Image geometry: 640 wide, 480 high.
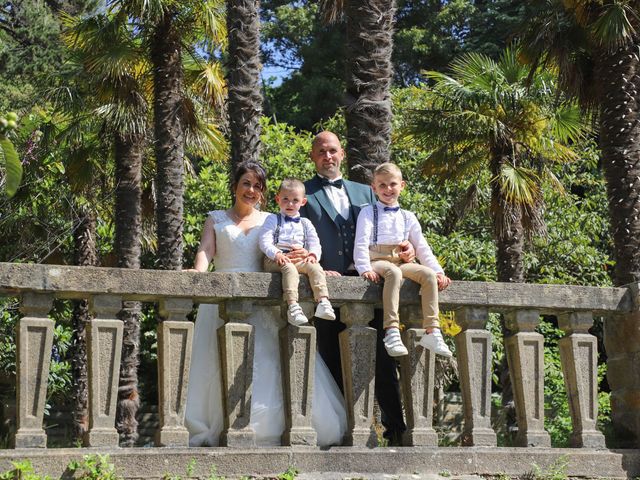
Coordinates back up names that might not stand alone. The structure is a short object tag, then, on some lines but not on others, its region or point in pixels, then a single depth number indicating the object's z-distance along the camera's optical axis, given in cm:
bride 589
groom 652
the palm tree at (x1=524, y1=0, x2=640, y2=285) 1166
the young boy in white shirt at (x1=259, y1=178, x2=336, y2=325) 577
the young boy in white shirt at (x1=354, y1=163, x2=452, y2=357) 580
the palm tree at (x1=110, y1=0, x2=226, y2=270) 1522
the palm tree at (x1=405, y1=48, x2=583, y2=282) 1617
